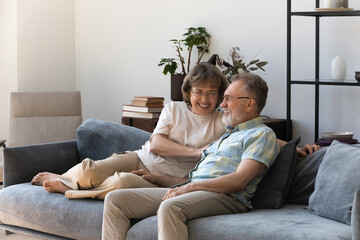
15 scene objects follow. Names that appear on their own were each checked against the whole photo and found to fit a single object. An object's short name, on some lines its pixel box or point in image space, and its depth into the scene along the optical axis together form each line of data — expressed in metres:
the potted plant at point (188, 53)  4.64
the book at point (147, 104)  4.65
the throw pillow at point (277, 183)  2.86
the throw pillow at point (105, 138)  3.83
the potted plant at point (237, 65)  4.25
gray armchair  4.89
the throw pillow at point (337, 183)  2.54
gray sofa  2.49
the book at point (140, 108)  4.65
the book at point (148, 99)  4.64
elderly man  2.66
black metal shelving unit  3.79
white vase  3.91
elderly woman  3.31
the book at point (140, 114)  4.66
